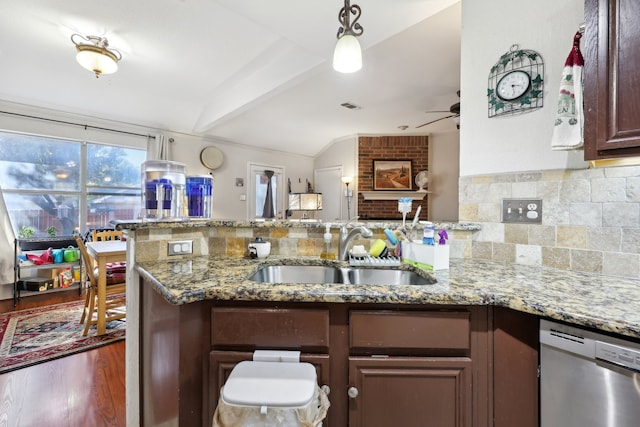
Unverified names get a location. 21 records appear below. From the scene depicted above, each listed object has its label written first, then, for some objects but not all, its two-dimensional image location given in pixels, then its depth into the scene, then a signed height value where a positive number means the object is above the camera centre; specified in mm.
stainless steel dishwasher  659 -429
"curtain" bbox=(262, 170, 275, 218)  2162 +40
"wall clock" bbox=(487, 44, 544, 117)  1287 +633
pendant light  1239 +748
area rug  2062 -1078
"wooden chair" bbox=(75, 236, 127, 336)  2420 -721
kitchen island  837 -387
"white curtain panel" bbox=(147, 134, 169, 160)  4156 +972
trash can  716 -493
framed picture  5270 +726
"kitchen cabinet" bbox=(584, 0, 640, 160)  845 +433
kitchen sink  1252 -299
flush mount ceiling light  2332 +1368
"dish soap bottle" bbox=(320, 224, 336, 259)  1416 -187
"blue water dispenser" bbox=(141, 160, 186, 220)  1433 +91
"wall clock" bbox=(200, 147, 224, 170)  4637 +932
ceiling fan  3320 +1257
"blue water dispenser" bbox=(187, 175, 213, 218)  1535 +99
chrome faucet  1359 -134
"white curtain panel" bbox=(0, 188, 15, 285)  3213 -428
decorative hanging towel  1063 +420
